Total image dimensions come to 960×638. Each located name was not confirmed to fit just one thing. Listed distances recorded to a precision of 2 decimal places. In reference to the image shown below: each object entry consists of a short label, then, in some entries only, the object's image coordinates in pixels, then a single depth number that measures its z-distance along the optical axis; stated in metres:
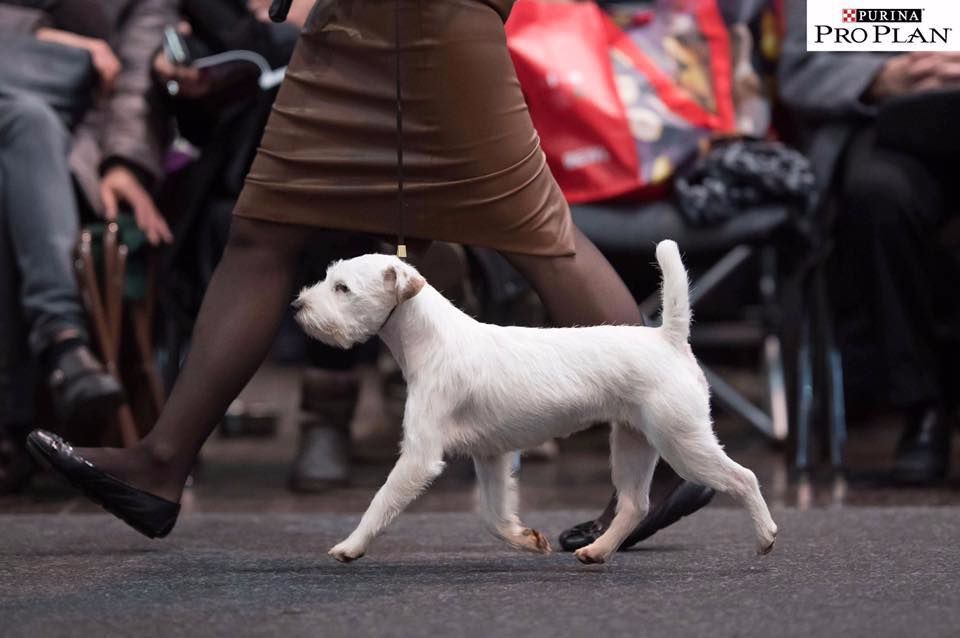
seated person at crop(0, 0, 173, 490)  8.71
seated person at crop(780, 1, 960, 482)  9.31
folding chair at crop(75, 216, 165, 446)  9.16
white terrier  5.64
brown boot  9.40
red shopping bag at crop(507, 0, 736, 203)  9.46
